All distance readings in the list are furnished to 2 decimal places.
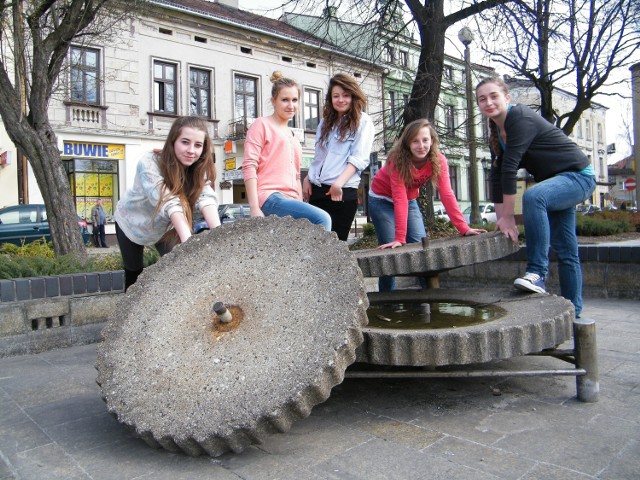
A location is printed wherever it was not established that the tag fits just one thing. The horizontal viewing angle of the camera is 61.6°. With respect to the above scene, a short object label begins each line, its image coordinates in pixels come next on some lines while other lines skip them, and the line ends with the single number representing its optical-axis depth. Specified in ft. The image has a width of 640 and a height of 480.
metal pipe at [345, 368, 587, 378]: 8.42
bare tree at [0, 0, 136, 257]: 20.39
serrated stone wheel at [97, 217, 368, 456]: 6.82
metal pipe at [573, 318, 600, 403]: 8.52
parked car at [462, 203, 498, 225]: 91.24
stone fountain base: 8.03
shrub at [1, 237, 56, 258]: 21.45
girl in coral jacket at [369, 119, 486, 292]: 12.82
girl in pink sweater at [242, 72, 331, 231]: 11.55
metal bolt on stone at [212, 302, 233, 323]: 8.02
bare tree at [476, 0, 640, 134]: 40.52
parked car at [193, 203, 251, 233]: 61.98
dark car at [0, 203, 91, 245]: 46.93
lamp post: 36.05
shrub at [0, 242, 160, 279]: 15.30
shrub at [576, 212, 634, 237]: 39.78
